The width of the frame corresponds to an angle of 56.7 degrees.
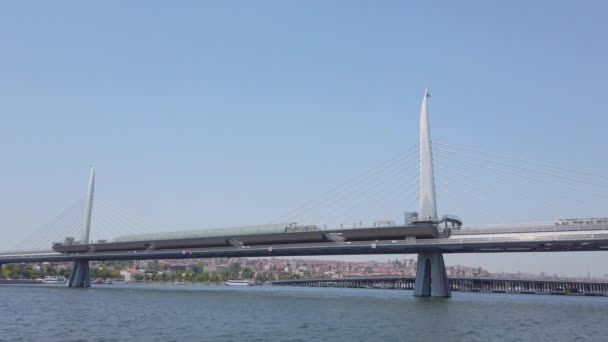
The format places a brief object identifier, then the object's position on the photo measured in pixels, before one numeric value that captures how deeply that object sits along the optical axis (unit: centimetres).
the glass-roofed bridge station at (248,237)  6856
